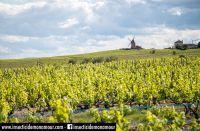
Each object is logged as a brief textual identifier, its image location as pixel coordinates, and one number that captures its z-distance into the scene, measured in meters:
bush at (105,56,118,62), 99.70
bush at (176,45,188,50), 118.88
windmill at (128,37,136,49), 160.88
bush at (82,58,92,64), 99.56
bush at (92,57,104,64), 98.78
